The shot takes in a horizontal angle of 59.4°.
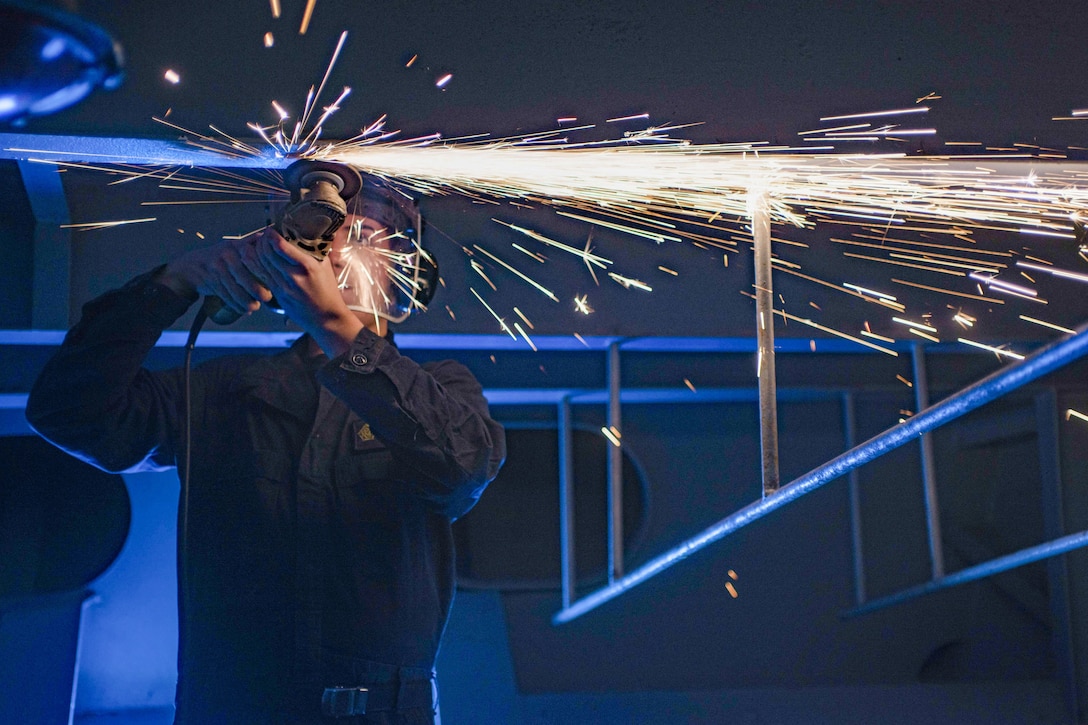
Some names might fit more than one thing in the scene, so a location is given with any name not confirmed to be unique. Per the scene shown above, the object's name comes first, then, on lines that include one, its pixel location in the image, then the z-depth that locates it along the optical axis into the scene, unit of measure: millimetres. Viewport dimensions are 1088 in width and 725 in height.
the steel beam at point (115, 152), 1806
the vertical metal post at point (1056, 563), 3574
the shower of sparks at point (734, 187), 1987
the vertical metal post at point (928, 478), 3016
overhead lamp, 949
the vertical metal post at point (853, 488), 3895
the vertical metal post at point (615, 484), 2900
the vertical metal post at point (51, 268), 2584
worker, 1891
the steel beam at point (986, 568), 1787
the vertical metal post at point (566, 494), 3459
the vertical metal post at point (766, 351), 1753
